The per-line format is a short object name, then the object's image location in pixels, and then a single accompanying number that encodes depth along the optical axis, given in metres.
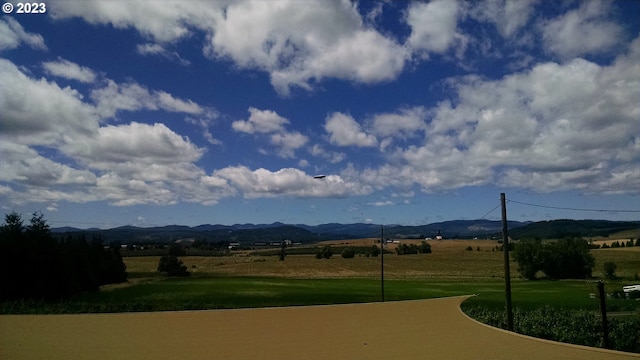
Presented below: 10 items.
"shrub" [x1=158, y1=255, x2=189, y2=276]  75.12
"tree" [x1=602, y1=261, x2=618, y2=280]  62.72
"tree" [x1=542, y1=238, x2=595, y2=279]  69.88
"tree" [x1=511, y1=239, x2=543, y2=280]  69.94
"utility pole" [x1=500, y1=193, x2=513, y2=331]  22.22
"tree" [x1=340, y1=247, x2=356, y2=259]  106.75
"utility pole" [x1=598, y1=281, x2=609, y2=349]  18.16
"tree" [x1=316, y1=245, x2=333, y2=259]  106.69
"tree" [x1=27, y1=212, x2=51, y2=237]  49.97
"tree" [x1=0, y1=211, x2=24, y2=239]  47.59
